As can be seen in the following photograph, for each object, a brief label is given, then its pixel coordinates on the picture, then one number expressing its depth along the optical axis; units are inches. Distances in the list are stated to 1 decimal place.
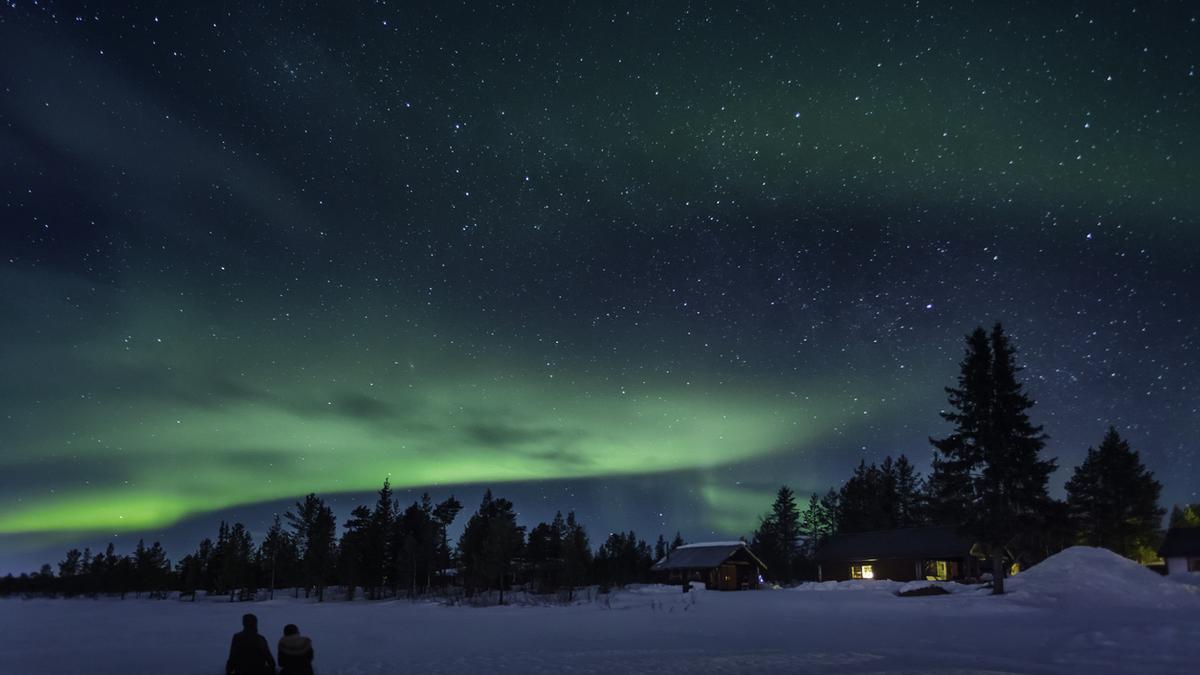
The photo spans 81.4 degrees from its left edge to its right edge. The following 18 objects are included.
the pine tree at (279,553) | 3905.0
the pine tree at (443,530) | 3964.1
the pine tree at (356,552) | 3169.3
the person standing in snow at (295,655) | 373.7
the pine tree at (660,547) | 5675.2
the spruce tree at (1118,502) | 2876.5
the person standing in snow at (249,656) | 364.8
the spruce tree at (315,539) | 3095.5
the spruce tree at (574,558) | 2549.2
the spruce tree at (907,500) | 4207.7
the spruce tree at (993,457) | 1579.7
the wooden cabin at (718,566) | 2637.8
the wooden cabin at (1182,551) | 2336.4
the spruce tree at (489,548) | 2511.1
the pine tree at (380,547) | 3233.3
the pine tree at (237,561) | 3513.8
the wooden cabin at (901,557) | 2383.1
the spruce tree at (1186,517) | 4128.4
